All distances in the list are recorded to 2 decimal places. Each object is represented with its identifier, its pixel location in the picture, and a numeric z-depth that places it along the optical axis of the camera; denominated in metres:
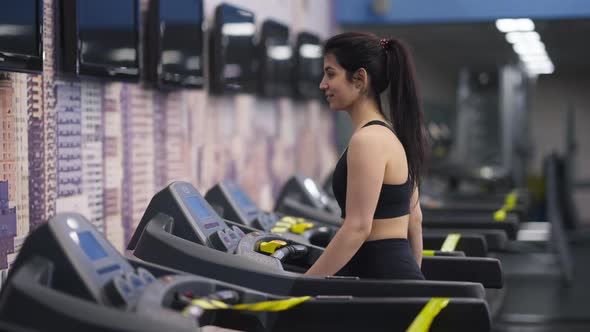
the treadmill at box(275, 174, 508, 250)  4.39
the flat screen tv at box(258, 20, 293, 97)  5.21
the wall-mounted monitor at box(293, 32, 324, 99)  6.01
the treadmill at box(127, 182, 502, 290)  2.57
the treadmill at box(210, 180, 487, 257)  3.64
